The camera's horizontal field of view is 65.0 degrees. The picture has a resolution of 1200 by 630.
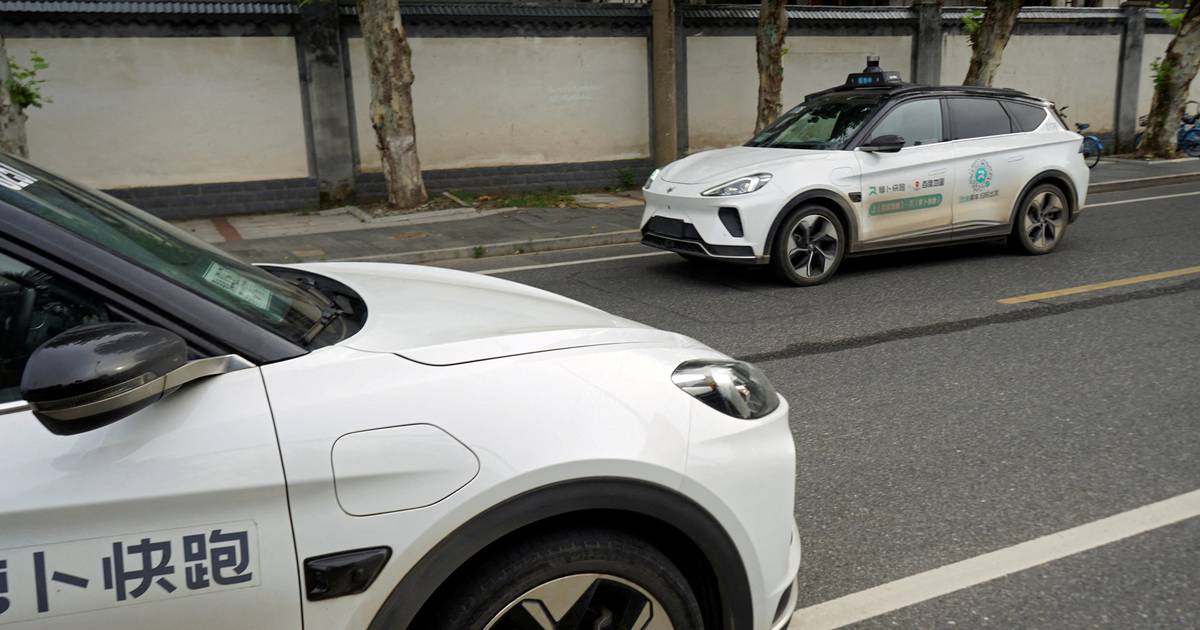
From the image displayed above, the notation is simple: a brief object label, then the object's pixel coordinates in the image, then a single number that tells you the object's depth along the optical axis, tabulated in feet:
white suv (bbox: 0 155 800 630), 5.66
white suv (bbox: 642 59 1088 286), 26.04
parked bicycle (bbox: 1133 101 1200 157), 62.64
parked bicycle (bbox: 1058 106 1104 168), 50.94
